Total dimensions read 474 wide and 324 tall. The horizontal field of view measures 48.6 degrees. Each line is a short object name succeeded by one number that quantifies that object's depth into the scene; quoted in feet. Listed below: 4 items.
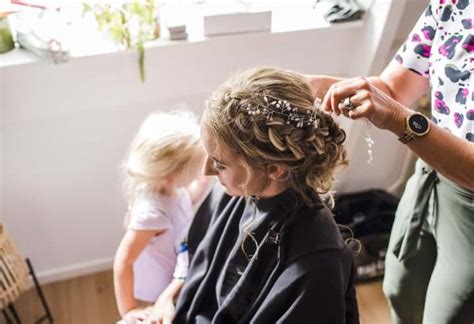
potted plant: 5.32
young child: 4.60
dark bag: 6.99
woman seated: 3.26
